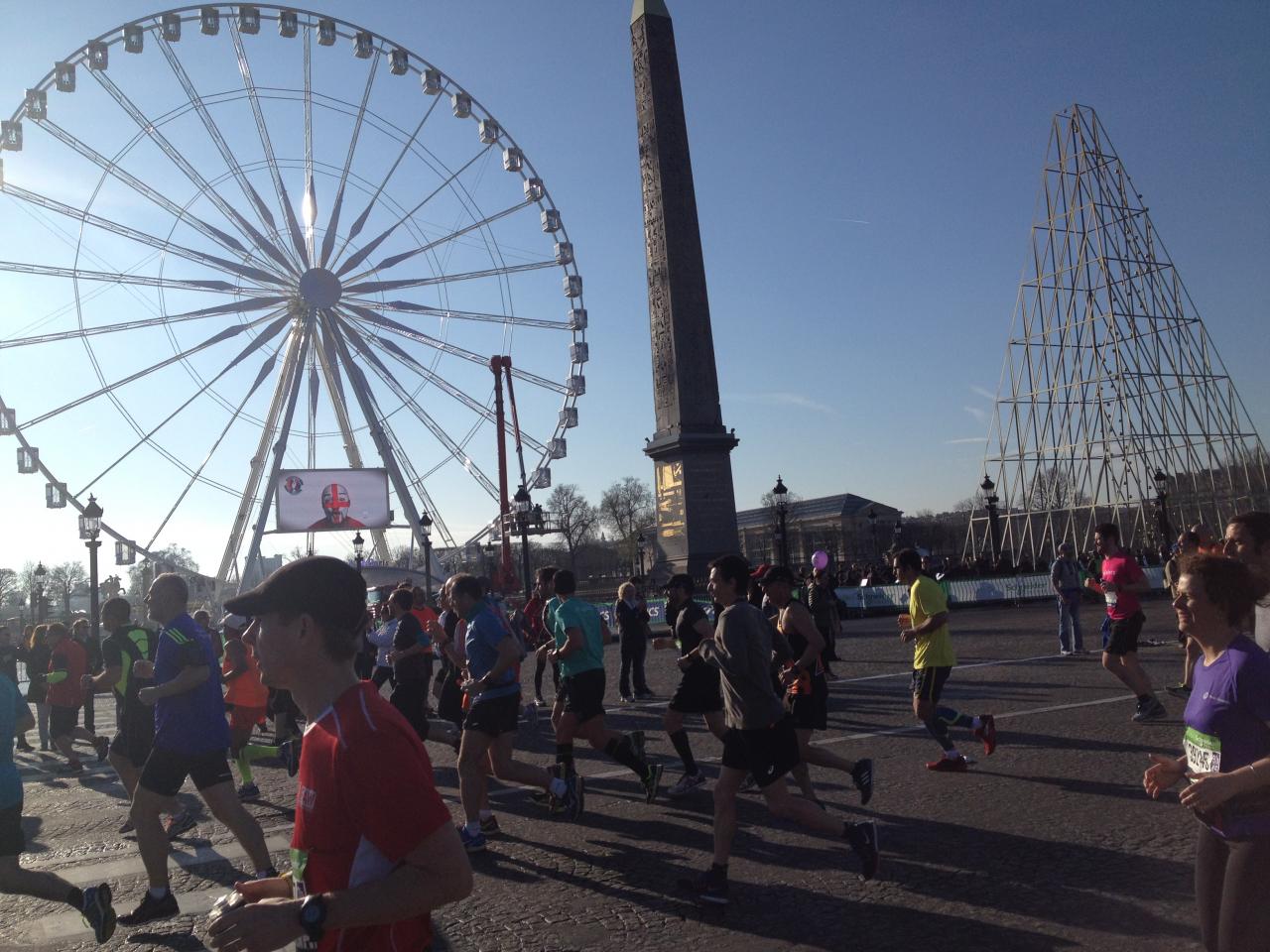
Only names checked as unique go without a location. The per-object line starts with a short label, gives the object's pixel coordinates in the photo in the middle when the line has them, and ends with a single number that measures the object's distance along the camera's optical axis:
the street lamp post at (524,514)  31.75
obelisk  26.16
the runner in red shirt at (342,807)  1.97
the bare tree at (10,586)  91.12
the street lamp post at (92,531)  30.45
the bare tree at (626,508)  99.50
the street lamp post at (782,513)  30.64
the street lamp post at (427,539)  35.12
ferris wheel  29.12
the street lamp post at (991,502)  35.34
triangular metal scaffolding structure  36.75
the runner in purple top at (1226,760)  2.93
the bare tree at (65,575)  93.00
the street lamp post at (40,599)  38.99
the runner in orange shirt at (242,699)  9.80
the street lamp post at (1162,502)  33.11
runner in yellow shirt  7.93
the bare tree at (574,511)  94.75
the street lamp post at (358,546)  41.54
